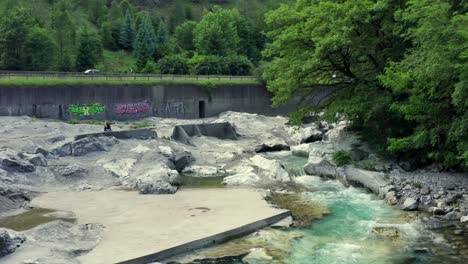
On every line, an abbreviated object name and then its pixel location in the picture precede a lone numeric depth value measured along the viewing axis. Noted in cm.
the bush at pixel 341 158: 3319
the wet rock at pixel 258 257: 1852
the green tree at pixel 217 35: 8712
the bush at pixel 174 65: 7689
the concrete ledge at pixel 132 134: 3806
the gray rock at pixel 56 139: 3642
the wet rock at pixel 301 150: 4247
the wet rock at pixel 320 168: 3291
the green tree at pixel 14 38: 6912
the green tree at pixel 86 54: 7944
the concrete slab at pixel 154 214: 1892
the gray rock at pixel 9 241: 1767
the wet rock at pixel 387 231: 2130
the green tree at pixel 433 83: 2434
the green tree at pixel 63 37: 7712
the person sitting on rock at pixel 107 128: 4069
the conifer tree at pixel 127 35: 9994
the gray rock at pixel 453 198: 2534
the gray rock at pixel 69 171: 3058
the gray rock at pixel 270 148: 4316
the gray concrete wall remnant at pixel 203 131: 4362
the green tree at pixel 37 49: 7088
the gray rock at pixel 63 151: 3406
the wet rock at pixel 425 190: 2679
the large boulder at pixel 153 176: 2822
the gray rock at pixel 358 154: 3397
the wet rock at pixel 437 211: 2420
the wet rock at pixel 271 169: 3259
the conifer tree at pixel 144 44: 8712
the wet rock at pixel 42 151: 3288
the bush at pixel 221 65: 7696
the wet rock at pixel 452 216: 2353
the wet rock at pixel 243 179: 3119
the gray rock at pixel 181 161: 3550
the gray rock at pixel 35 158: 3048
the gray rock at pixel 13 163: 2855
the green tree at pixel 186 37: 10000
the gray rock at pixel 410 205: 2517
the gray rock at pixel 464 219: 2285
